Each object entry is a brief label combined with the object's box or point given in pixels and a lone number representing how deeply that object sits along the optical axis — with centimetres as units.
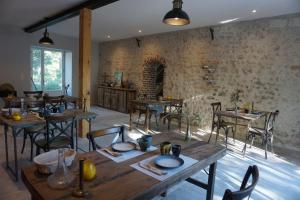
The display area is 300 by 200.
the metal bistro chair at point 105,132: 194
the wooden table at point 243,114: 380
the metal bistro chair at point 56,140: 261
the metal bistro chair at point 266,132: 379
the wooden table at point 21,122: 258
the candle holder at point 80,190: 110
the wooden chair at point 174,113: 516
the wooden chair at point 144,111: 542
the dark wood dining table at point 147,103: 495
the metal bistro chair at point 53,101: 421
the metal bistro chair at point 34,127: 314
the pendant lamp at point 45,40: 495
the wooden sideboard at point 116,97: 723
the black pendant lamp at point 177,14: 237
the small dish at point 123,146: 175
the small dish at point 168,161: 148
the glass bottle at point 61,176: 119
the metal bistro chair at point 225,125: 414
